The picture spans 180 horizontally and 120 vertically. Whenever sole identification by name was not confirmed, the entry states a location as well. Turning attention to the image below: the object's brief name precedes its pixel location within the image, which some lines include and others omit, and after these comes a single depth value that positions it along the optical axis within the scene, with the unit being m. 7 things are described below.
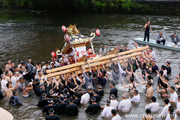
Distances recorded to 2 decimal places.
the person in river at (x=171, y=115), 8.27
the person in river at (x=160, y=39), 20.42
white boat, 19.59
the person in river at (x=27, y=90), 12.79
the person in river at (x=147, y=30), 20.89
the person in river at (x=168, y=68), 14.11
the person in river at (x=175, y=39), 19.49
